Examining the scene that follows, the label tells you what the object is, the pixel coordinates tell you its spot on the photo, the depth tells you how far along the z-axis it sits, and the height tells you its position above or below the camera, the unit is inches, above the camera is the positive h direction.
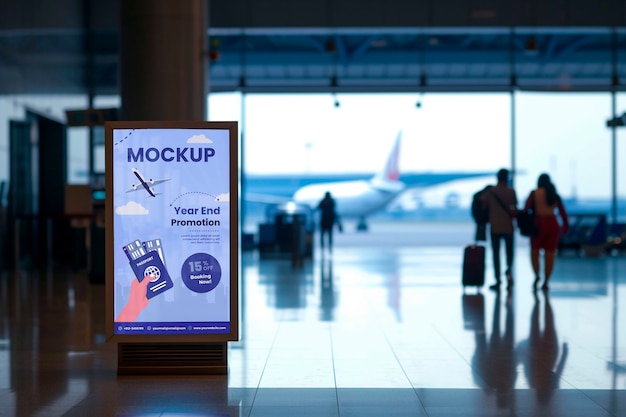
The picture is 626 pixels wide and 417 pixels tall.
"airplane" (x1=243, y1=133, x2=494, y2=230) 1642.5 +4.3
